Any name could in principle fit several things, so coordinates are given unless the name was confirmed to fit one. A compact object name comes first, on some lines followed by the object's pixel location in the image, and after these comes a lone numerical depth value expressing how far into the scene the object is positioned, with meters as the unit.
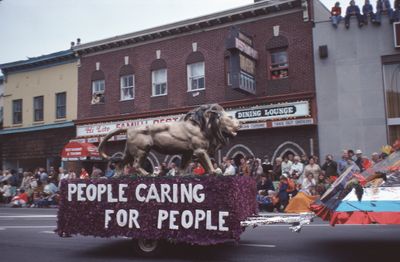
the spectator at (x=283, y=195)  15.67
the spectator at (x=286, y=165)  17.41
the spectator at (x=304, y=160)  17.41
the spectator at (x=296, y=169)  16.75
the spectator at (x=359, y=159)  14.79
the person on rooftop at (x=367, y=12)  19.02
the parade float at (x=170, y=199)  6.75
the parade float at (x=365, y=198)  5.86
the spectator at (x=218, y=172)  7.01
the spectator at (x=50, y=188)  22.25
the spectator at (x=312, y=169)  15.84
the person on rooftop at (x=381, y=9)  18.83
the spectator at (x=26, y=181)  24.11
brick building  20.34
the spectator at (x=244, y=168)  17.42
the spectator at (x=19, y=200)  22.73
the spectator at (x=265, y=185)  16.86
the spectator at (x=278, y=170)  17.88
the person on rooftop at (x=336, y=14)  19.80
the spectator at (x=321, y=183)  14.93
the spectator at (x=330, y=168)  16.22
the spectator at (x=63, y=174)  21.91
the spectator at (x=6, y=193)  25.09
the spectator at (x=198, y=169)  16.20
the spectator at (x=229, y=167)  16.56
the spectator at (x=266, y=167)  18.34
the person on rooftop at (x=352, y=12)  19.31
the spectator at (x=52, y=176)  23.47
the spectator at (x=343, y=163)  15.80
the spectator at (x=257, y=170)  17.56
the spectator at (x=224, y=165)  17.60
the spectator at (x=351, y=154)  15.94
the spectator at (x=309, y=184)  15.35
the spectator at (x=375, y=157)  13.32
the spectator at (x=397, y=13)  18.52
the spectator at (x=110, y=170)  18.27
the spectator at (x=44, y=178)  23.95
